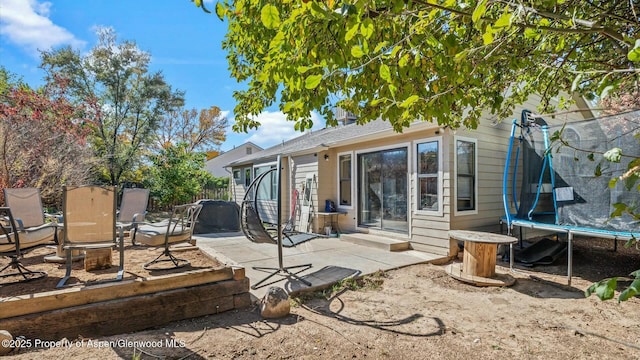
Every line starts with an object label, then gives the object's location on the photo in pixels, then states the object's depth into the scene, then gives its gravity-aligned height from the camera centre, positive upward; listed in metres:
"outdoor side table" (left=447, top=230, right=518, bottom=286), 4.50 -1.06
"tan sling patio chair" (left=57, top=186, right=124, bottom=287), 3.24 -0.33
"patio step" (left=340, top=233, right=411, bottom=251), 6.29 -1.11
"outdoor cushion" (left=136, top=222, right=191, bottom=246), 3.93 -0.59
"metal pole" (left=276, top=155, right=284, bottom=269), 4.05 -0.27
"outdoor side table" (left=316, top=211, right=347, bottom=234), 8.40 -0.83
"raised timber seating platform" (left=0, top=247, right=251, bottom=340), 2.58 -1.03
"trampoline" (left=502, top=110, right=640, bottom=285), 4.37 +0.14
